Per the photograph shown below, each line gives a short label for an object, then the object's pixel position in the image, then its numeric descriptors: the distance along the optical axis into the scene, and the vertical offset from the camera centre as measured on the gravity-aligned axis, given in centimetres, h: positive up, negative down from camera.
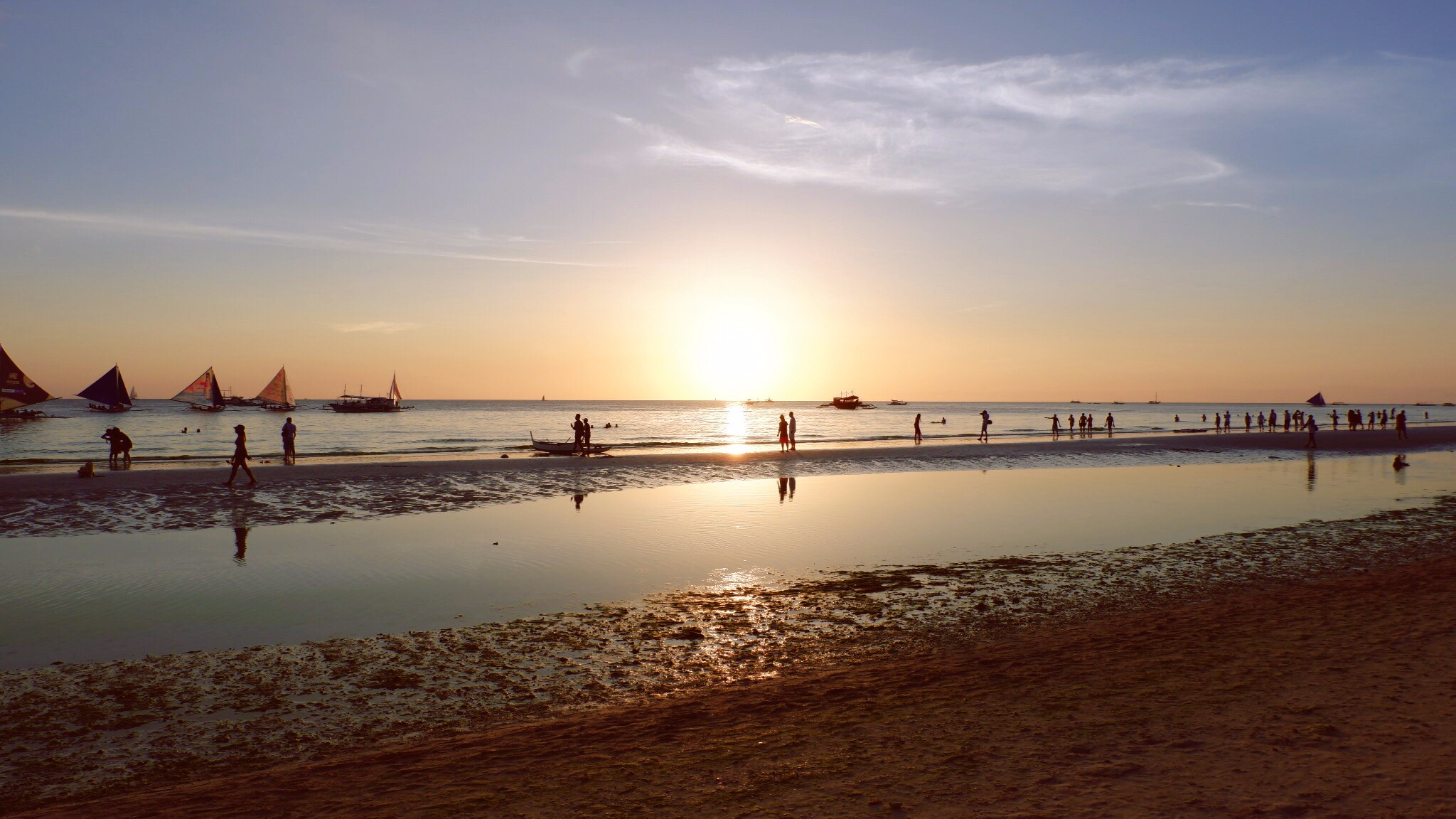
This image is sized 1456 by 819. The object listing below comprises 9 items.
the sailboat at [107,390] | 9906 +361
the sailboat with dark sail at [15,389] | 7569 +304
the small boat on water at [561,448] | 3919 -177
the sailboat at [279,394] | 12088 +362
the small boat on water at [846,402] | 18350 +234
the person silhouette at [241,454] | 2378 -120
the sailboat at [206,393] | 12381 +394
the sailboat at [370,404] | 12644 +199
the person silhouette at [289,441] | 3150 -105
